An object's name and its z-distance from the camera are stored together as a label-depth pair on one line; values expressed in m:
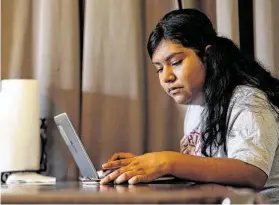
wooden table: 0.73
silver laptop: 1.30
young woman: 1.10
